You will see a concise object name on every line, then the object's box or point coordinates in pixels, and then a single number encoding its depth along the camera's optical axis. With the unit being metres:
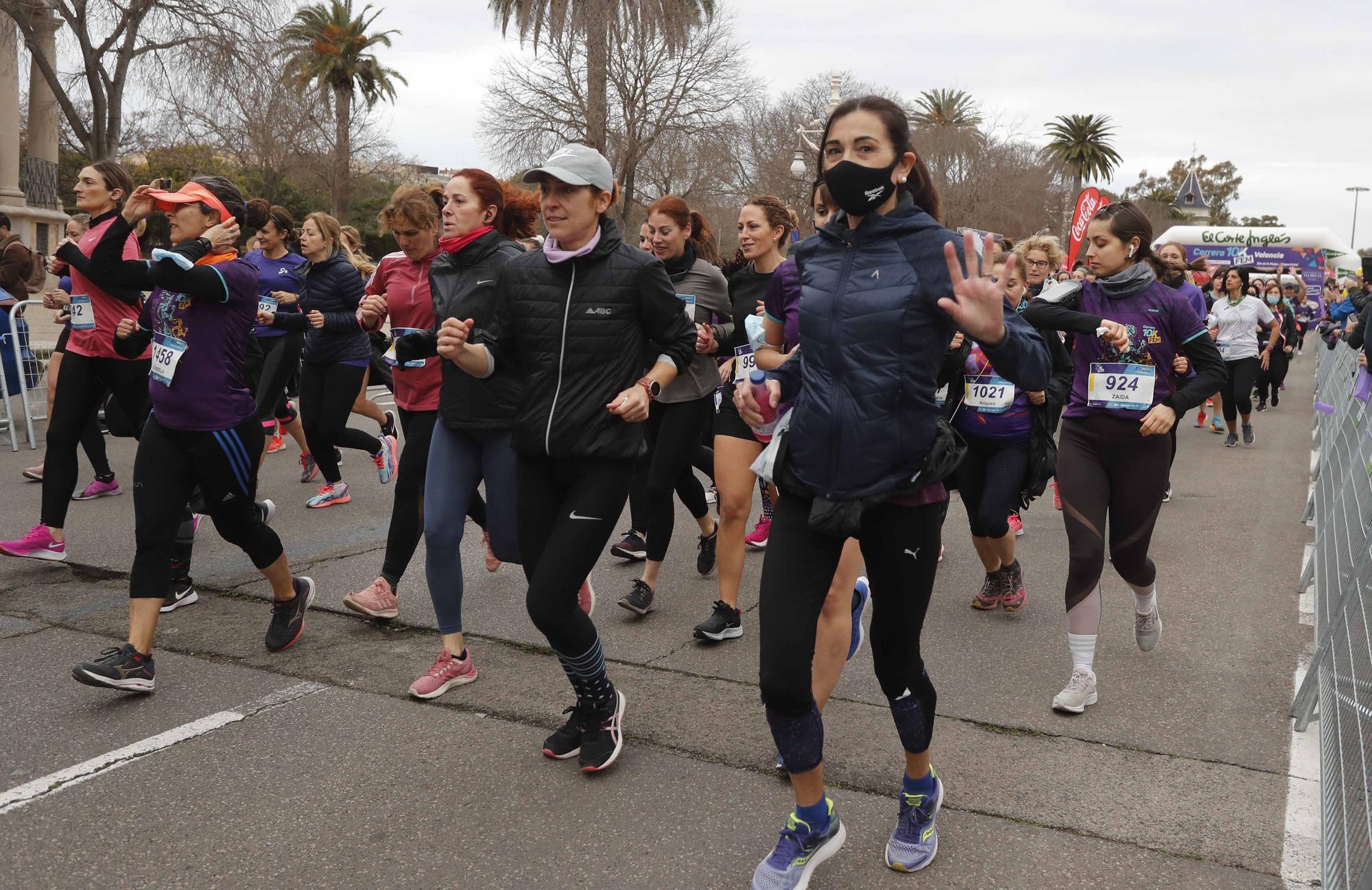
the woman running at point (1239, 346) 12.76
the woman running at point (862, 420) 2.86
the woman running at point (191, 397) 4.45
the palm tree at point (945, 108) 55.50
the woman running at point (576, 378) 3.67
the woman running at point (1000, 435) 5.50
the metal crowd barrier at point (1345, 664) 2.86
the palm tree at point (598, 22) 30.70
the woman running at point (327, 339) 7.68
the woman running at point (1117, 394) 4.52
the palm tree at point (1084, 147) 71.31
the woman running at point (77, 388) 6.29
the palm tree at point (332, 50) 40.06
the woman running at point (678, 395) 5.71
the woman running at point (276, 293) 8.20
